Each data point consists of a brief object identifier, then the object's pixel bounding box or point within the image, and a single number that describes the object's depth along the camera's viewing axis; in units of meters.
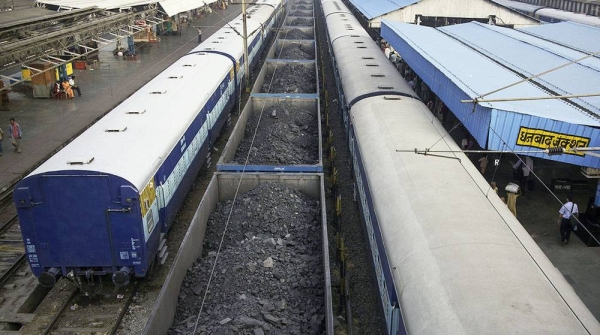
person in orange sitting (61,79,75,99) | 26.03
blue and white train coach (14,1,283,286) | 9.51
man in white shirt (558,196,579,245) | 12.13
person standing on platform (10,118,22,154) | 18.16
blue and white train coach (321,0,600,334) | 5.84
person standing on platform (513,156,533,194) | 15.01
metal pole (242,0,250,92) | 23.59
